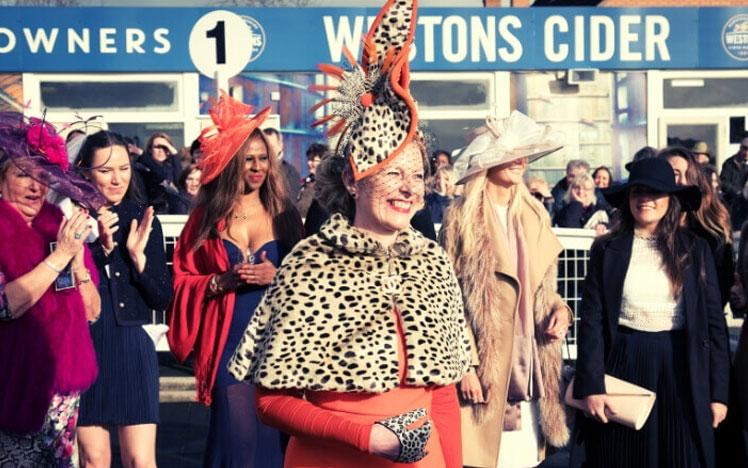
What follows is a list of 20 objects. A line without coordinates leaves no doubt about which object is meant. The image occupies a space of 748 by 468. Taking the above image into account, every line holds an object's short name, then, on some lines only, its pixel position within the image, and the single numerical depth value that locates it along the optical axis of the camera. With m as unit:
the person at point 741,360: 5.98
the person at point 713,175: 13.11
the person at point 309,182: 11.35
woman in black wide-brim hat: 5.91
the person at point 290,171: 9.82
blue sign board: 18.95
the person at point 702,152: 15.58
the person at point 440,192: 12.45
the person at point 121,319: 6.32
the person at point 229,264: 5.92
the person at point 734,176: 14.47
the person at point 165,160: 12.32
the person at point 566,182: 12.96
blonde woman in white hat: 6.73
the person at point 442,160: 13.58
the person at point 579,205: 12.54
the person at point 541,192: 14.02
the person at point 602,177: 15.41
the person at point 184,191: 11.71
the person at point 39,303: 5.04
